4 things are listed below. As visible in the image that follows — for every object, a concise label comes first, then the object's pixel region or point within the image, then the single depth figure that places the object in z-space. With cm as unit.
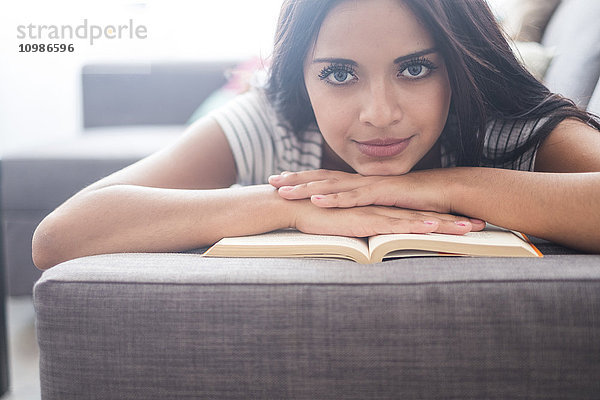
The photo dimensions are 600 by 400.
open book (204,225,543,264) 73
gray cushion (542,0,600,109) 136
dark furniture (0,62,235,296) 190
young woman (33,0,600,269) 84
